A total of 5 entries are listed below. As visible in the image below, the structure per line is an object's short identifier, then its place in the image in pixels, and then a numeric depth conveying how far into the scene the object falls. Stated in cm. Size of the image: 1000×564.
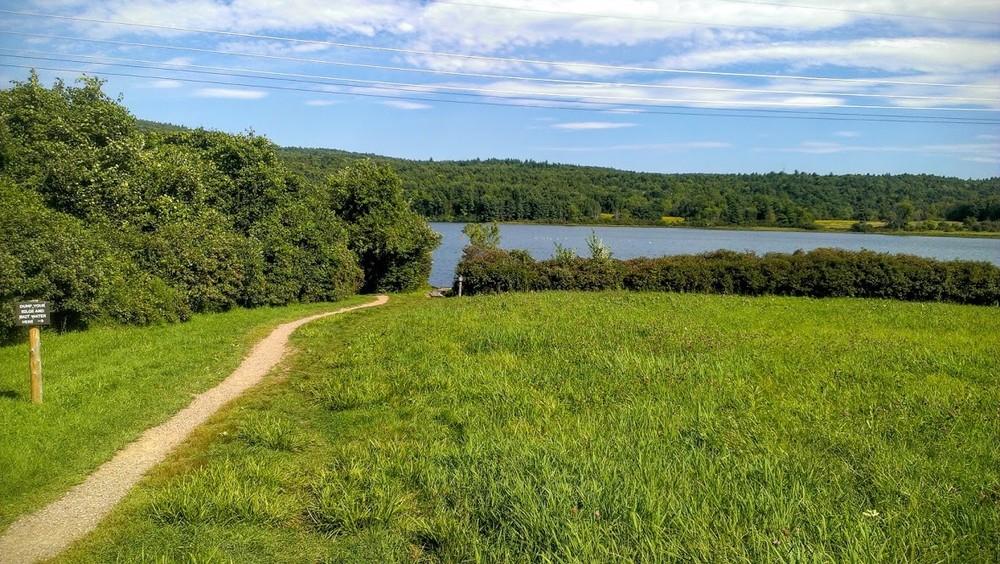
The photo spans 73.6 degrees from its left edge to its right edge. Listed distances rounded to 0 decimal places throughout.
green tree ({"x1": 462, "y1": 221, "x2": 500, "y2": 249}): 4222
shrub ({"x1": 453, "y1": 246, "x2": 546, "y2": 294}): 2730
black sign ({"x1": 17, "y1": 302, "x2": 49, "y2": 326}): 895
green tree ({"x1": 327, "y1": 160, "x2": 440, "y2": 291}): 3008
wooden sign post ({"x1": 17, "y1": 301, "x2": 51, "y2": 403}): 883
